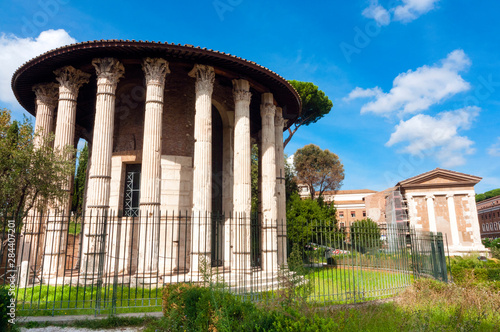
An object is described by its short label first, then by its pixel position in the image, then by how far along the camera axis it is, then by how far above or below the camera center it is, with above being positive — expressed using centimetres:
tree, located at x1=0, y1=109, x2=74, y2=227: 827 +158
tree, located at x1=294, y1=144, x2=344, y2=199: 3281 +618
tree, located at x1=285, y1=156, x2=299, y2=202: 2595 +416
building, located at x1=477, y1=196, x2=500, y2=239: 5041 +191
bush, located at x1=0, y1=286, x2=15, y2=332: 506 -113
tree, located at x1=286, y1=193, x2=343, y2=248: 1846 +121
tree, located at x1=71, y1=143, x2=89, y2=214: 2500 +451
